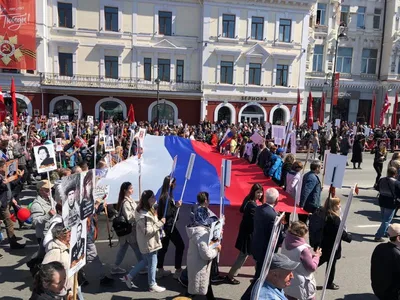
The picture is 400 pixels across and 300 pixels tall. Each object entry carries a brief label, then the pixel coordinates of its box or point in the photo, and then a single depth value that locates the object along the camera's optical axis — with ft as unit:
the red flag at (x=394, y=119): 92.91
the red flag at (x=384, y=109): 81.97
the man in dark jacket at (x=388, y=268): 13.28
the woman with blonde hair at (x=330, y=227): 16.56
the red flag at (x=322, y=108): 83.82
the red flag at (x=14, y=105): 49.01
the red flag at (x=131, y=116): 66.21
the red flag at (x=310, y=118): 69.21
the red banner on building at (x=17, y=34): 71.72
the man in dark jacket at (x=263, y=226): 15.21
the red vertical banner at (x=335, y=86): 82.51
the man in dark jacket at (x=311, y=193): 22.16
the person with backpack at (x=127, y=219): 17.61
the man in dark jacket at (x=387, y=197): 24.04
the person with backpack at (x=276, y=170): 32.45
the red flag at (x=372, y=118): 85.46
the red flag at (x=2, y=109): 45.50
